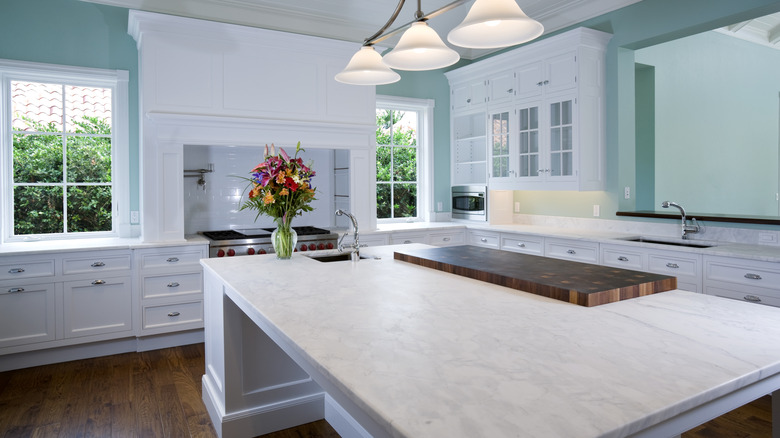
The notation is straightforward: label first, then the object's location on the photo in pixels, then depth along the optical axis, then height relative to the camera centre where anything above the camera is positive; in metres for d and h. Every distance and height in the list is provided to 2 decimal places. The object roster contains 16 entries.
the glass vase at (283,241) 2.88 -0.16
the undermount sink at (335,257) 3.11 -0.28
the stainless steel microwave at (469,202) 5.44 +0.12
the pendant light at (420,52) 2.18 +0.75
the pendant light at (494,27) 1.81 +0.74
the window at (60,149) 3.98 +0.56
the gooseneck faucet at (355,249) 2.86 -0.21
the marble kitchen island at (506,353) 0.91 -0.35
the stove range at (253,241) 4.04 -0.23
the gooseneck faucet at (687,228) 3.83 -0.13
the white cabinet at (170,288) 3.84 -0.58
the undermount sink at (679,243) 3.66 -0.25
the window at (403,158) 5.73 +0.65
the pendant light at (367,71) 2.50 +0.74
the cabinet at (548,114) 4.36 +0.93
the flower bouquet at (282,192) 2.78 +0.13
